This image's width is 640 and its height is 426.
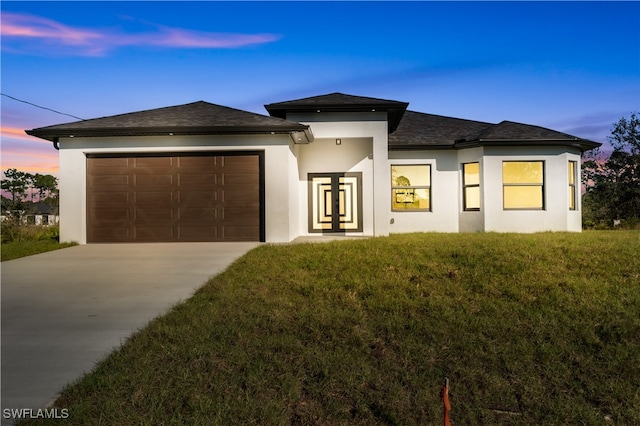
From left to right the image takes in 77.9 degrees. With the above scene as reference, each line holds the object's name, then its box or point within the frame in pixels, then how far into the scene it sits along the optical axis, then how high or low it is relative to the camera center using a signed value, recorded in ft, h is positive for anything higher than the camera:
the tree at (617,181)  76.54 +5.38
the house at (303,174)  40.78 +4.34
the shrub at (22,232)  47.65 -2.16
